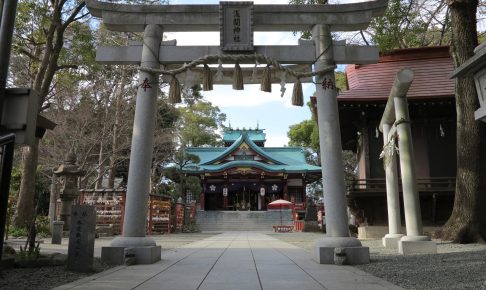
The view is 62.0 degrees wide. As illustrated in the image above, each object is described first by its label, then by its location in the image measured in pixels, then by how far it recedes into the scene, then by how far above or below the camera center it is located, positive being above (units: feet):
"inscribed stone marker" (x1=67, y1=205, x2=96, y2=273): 20.83 -1.07
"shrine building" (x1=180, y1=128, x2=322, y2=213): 120.67 +12.54
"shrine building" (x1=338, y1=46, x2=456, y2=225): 52.75 +12.36
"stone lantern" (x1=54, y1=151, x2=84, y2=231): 47.57 +3.80
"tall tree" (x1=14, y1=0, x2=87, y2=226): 43.09 +19.12
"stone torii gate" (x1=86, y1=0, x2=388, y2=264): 25.22 +10.87
